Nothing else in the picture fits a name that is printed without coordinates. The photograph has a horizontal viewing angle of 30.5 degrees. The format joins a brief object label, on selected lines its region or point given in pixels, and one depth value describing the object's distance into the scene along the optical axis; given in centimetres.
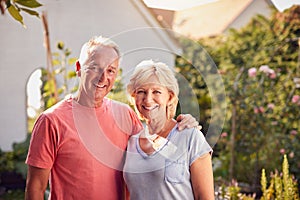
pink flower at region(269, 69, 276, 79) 520
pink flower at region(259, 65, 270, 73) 521
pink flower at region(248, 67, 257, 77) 525
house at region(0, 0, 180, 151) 621
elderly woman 152
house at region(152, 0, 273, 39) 900
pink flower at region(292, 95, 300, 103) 507
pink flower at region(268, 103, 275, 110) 519
